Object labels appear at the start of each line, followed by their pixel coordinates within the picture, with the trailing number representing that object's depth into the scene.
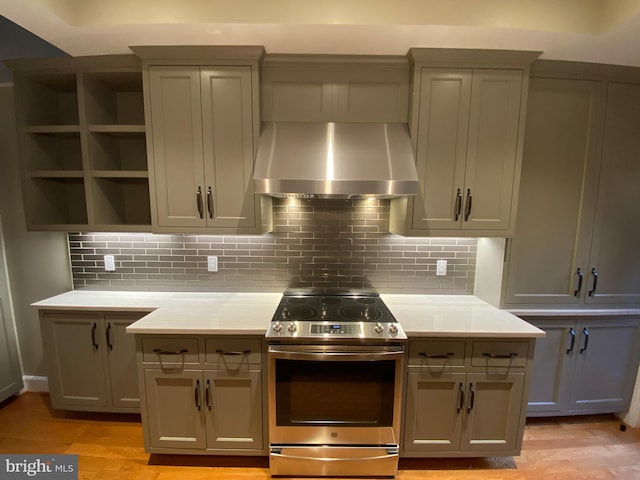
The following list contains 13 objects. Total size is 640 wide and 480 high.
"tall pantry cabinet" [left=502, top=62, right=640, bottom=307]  1.89
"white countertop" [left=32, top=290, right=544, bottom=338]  1.64
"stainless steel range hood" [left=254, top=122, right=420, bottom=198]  1.61
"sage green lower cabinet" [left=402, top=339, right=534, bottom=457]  1.69
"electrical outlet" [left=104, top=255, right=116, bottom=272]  2.29
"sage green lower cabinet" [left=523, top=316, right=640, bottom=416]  2.04
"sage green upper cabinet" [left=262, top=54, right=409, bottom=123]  1.82
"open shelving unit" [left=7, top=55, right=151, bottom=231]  1.91
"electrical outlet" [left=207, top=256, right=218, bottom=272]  2.29
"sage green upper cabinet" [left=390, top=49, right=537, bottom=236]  1.77
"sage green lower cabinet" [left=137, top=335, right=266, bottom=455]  1.68
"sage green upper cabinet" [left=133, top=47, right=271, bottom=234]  1.79
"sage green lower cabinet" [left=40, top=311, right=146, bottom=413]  2.02
